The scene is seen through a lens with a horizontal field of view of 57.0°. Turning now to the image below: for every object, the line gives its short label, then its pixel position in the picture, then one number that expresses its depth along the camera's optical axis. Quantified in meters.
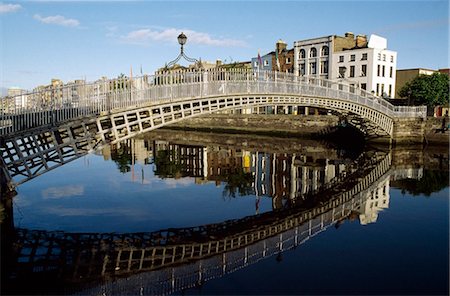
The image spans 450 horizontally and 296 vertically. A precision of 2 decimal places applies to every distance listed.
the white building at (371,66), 45.00
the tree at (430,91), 41.94
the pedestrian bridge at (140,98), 13.05
